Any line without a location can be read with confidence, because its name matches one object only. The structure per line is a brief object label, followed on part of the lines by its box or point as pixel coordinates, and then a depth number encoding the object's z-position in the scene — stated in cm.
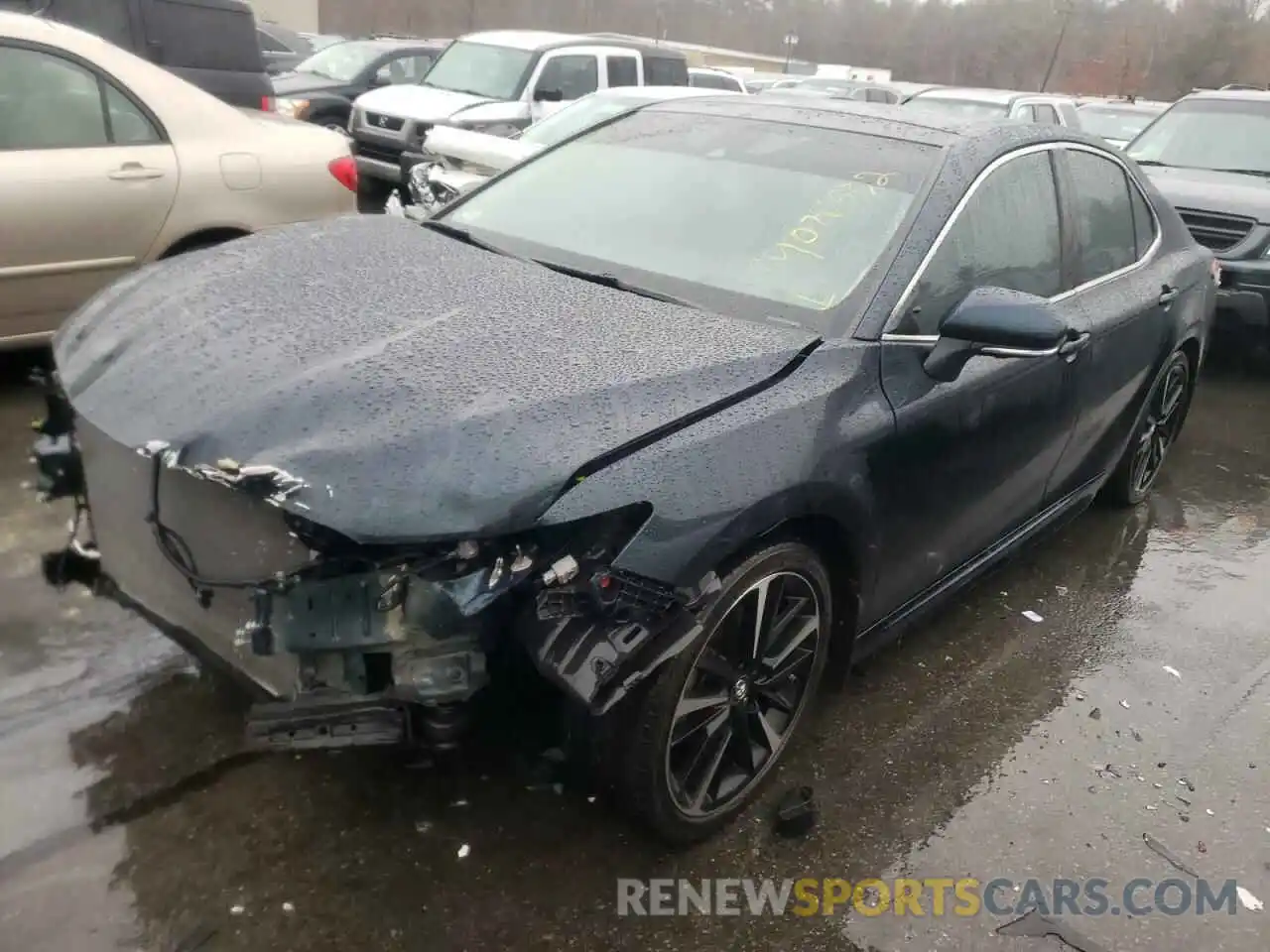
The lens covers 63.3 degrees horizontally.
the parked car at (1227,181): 697
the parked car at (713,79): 1388
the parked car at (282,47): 1859
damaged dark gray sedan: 208
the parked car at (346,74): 1246
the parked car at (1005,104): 1198
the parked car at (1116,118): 1355
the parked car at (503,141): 709
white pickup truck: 1009
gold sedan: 441
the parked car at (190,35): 669
